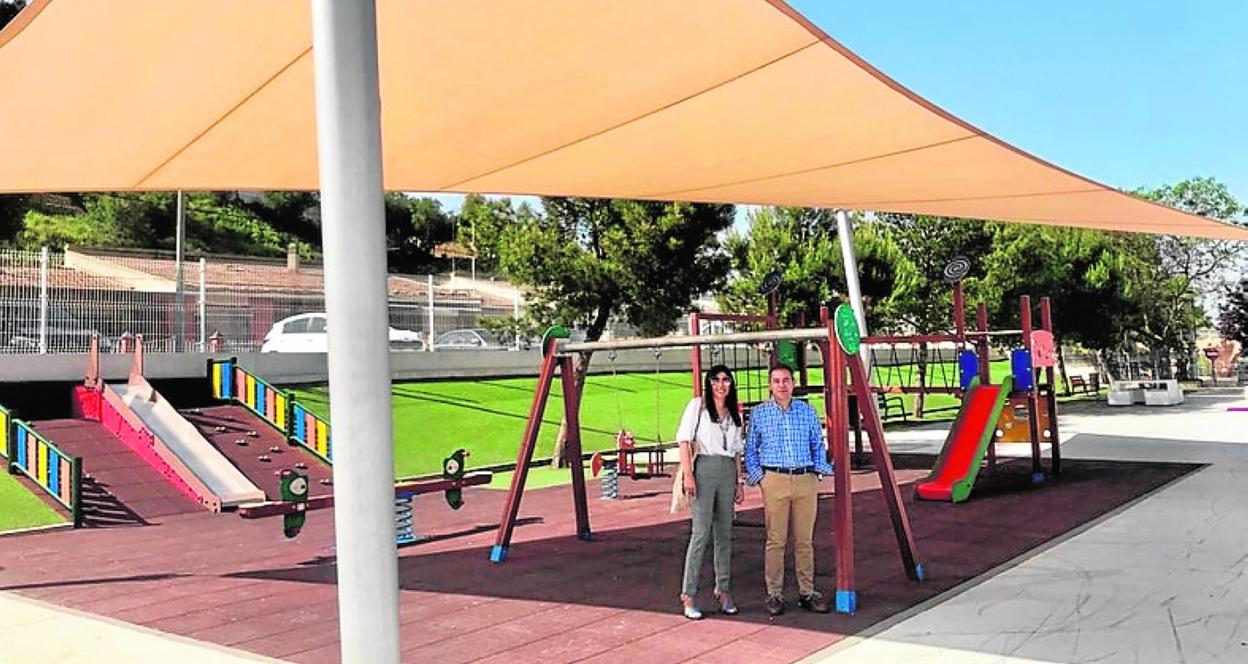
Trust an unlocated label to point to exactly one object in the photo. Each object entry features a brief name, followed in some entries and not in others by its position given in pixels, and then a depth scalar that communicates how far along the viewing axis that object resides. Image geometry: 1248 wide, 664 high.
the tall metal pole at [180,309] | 16.58
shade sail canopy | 4.95
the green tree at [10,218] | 39.47
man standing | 5.65
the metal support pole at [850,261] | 16.17
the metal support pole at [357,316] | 3.19
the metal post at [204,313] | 17.02
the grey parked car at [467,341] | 22.25
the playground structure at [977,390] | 11.04
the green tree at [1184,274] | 41.08
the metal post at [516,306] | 23.07
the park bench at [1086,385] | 35.03
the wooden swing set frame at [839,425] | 5.98
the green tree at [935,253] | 26.42
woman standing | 5.58
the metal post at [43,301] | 14.65
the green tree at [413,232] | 53.97
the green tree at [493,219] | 18.35
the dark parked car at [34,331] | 14.40
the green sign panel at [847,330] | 6.13
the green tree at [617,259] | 17.09
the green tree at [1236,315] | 43.84
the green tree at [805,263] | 23.88
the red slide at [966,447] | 10.79
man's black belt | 5.67
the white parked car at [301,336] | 18.80
